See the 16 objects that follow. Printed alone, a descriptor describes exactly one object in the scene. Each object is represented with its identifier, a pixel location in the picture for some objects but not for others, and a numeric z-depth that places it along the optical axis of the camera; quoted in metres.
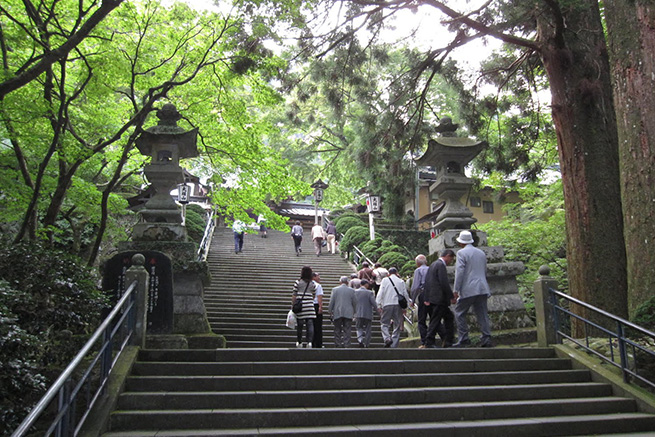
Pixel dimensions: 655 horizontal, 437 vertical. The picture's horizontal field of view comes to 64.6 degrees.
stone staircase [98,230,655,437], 4.99
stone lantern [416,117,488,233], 9.62
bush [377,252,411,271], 17.47
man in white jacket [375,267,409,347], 9.28
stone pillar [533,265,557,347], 7.43
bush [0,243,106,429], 4.87
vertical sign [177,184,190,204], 22.62
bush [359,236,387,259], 19.30
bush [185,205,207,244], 22.66
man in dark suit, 7.59
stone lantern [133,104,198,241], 9.02
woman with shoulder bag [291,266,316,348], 9.09
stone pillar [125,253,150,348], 6.76
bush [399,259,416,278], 16.30
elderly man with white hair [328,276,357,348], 9.17
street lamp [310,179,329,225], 28.97
